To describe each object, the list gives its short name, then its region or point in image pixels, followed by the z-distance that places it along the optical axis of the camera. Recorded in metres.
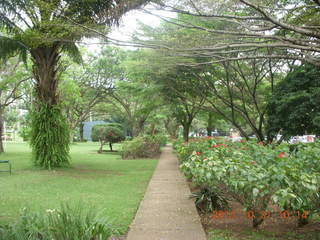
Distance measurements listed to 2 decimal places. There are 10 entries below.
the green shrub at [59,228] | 3.34
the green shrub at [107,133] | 22.22
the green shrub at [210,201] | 6.16
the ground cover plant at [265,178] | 3.66
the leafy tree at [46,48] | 9.94
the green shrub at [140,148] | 19.58
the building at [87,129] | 62.10
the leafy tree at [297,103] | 11.71
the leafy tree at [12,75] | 18.44
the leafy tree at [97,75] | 26.73
